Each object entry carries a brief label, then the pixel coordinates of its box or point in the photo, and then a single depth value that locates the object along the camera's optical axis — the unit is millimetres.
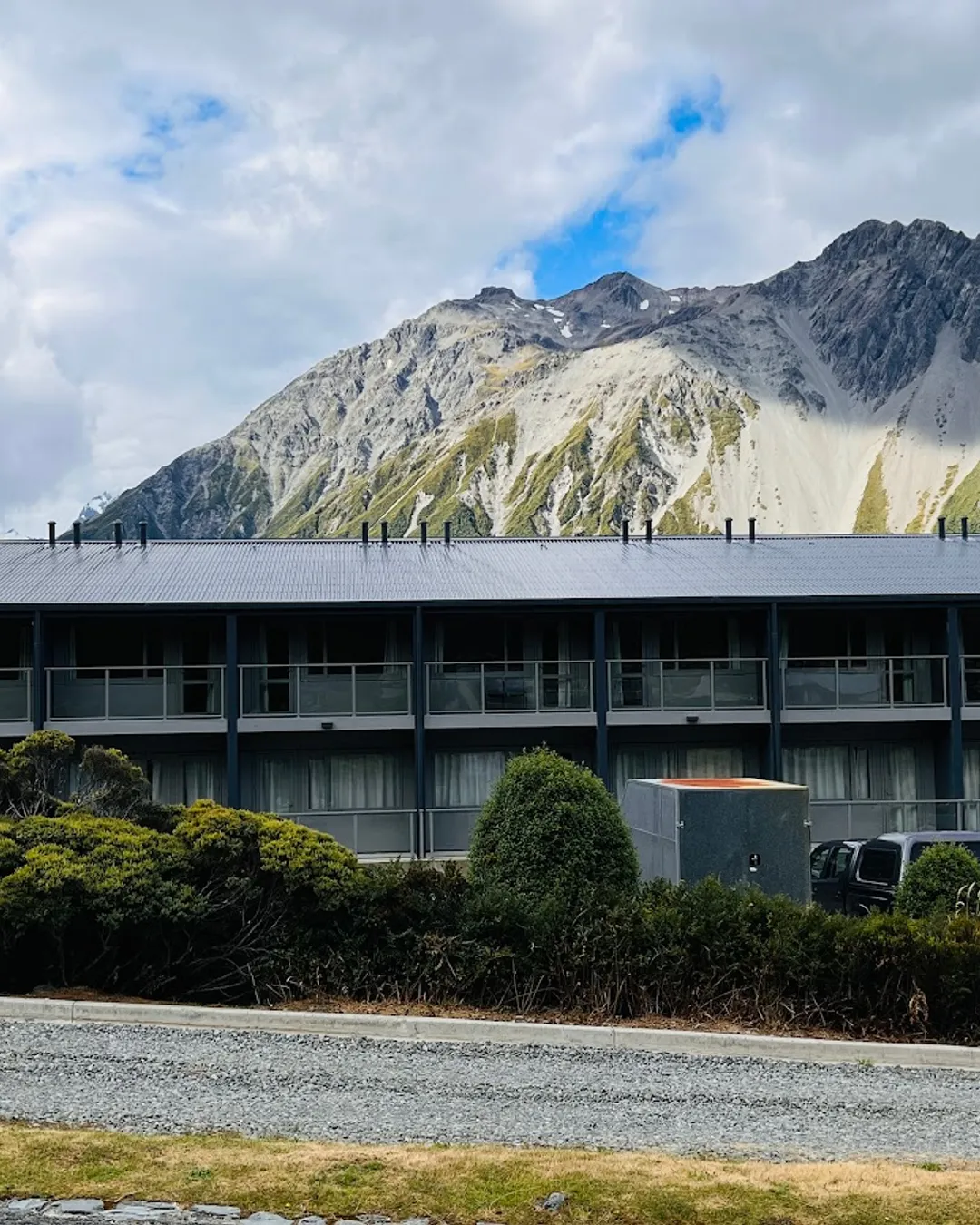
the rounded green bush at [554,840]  15164
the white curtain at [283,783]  27906
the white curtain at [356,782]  28062
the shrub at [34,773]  16094
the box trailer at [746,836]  16984
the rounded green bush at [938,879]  16141
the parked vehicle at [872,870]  18656
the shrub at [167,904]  13602
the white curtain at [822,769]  29078
